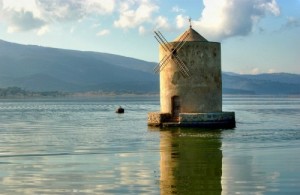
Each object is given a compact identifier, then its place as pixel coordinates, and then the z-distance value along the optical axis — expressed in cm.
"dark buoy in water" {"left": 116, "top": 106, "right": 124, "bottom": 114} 7305
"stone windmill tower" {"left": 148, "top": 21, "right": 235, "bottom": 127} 3788
